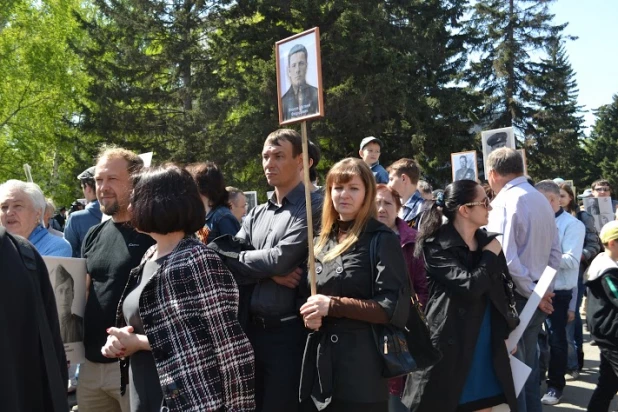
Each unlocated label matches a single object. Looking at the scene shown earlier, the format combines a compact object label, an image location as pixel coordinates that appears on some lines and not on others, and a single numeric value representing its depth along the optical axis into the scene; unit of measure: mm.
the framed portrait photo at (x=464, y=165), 10180
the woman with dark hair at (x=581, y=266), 8383
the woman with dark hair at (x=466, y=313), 4398
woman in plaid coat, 2826
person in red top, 5098
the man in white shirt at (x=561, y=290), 7391
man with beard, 3936
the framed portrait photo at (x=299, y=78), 3812
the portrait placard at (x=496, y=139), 9500
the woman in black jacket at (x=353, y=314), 3576
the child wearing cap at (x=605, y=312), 5523
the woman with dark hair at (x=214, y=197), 4727
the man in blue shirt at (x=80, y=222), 5734
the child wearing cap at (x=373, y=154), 8211
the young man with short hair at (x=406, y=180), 6516
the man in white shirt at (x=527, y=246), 5348
